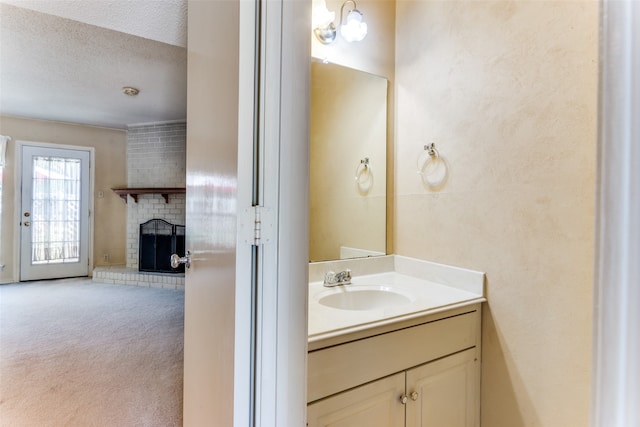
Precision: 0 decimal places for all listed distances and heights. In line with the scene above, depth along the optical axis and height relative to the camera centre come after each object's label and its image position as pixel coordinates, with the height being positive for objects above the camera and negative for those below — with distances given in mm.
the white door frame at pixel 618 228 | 510 -26
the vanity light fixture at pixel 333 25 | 1533 +956
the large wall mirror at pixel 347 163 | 1653 +272
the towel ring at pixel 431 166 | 1560 +235
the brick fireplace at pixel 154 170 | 4684 +604
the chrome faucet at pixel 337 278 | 1542 -343
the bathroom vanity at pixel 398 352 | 990 -511
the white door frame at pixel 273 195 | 675 +33
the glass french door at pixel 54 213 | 4449 -75
